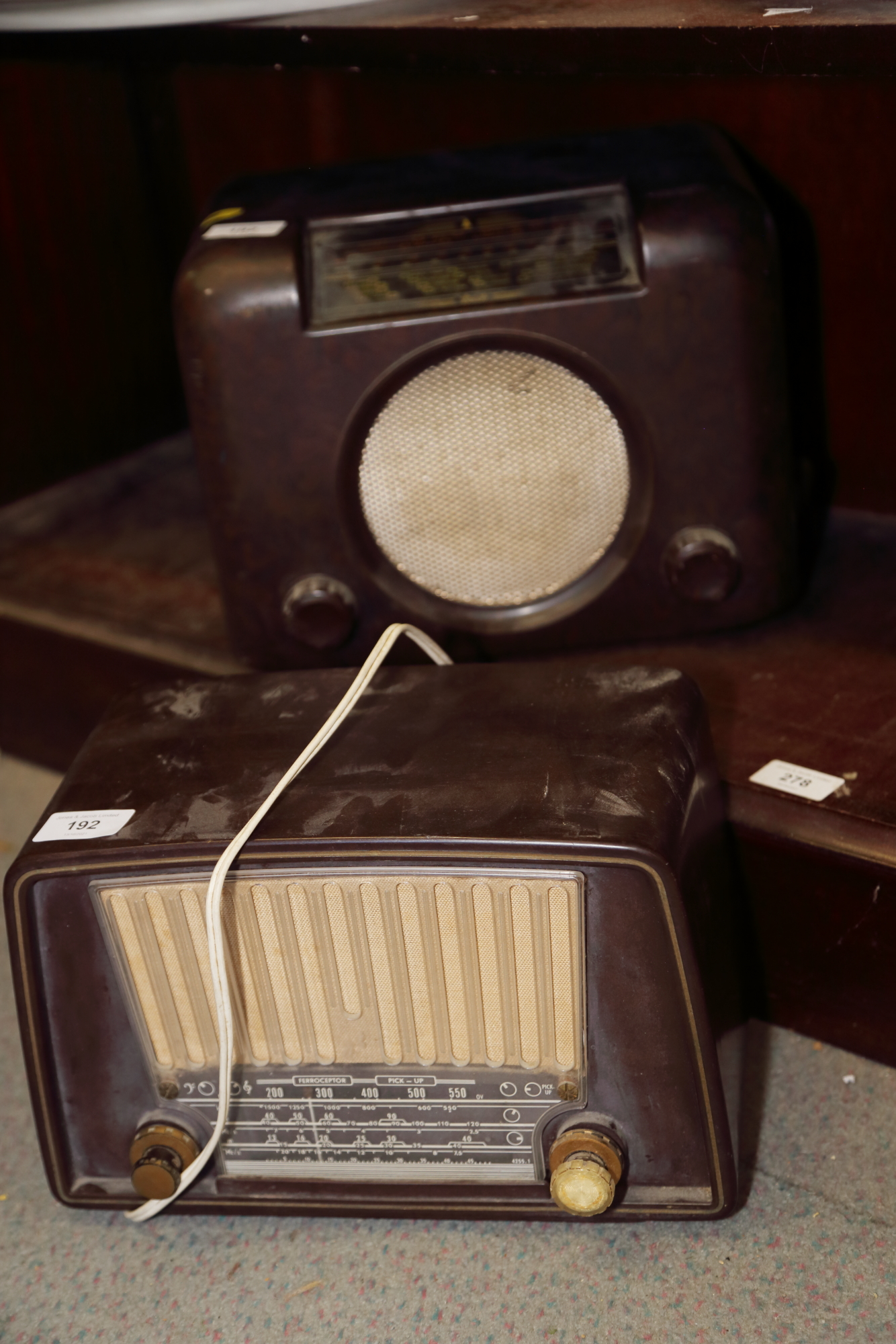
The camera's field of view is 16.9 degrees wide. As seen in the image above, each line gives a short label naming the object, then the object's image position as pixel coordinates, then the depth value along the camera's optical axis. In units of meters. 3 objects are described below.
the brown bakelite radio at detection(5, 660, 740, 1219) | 1.23
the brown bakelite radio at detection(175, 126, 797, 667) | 1.38
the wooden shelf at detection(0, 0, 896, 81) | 1.23
